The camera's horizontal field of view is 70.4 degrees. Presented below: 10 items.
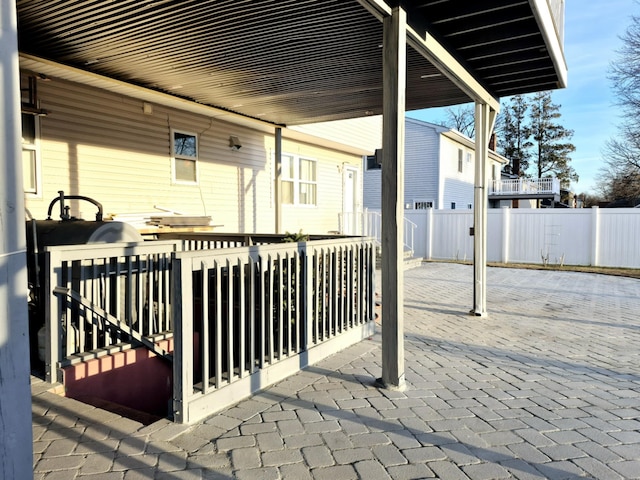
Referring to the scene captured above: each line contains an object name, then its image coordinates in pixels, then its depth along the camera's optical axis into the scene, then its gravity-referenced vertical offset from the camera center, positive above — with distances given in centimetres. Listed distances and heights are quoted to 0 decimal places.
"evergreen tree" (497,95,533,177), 3872 +735
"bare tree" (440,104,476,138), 3697 +835
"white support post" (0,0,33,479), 159 -19
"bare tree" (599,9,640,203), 1917 +456
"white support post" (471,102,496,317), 638 +21
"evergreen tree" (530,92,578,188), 3822 +670
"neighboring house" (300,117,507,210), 2203 +254
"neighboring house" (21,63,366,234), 601 +111
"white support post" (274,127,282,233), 910 +81
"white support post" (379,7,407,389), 362 +19
